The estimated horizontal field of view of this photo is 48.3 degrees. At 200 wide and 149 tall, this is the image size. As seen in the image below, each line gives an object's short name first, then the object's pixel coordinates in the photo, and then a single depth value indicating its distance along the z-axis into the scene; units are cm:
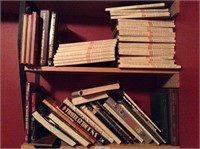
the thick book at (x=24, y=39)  94
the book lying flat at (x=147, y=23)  100
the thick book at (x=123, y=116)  103
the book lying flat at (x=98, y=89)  101
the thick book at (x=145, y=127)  103
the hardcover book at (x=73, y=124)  101
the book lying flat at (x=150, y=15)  100
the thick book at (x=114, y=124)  103
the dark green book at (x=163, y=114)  101
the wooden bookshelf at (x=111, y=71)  97
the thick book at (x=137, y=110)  104
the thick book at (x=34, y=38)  94
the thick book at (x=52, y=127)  100
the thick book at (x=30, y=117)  100
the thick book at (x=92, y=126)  102
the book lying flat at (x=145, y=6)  101
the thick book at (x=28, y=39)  94
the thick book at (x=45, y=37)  98
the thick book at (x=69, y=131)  100
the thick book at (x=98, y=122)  103
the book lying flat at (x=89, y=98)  104
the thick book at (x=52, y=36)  99
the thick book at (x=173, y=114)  99
